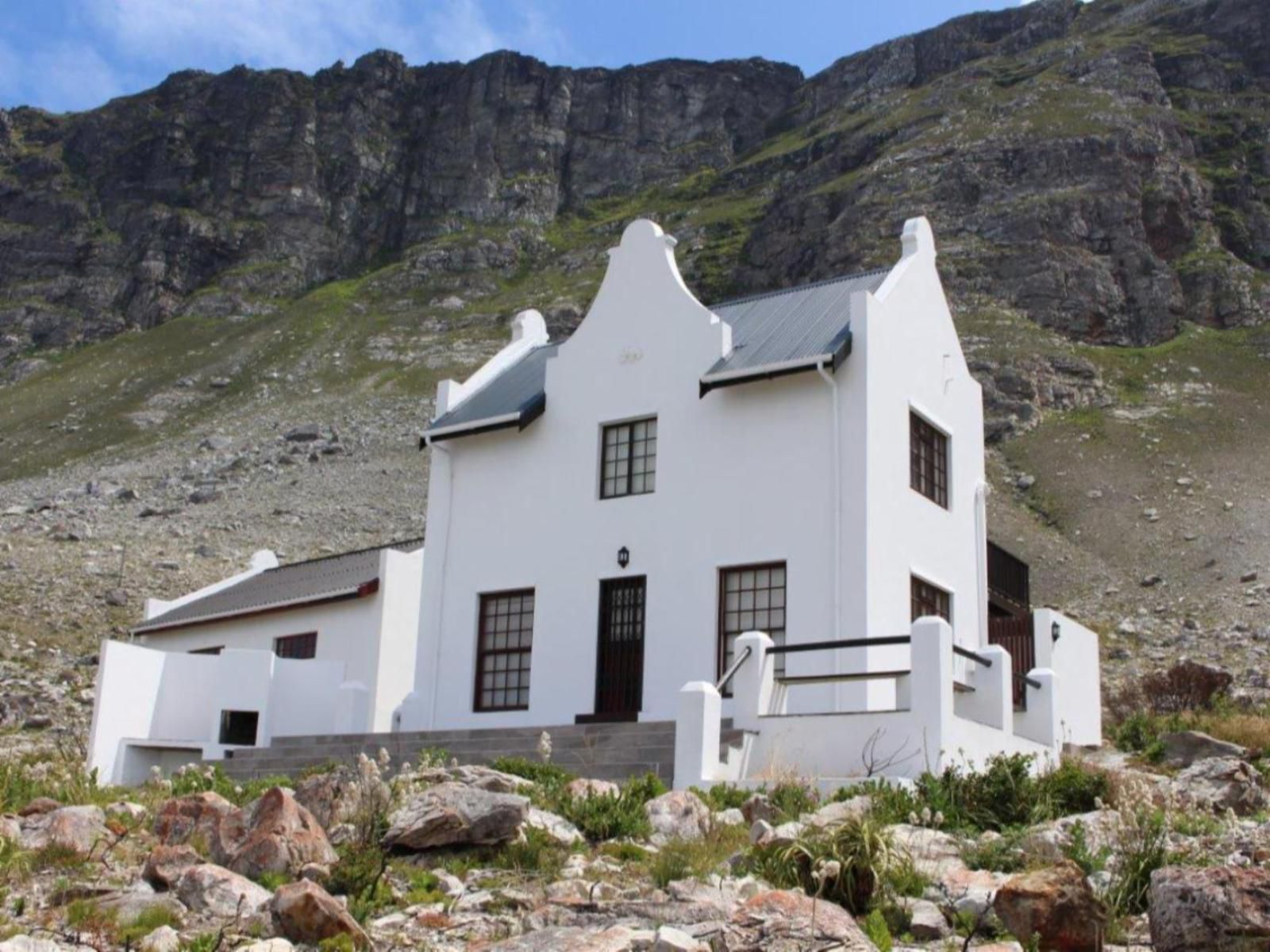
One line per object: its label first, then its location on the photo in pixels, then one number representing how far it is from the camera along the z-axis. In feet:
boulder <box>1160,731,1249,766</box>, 61.16
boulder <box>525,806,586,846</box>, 39.73
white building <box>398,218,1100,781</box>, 65.92
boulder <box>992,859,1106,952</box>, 29.37
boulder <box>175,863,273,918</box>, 32.48
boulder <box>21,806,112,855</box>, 37.63
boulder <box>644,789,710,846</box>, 41.70
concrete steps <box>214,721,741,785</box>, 58.03
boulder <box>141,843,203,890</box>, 34.73
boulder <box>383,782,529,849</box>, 38.09
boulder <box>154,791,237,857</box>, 38.81
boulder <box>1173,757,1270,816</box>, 46.39
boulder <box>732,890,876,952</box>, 27.02
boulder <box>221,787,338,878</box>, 35.76
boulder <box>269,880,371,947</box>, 29.53
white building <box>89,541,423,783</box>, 84.69
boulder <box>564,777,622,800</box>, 43.50
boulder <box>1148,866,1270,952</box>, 26.27
